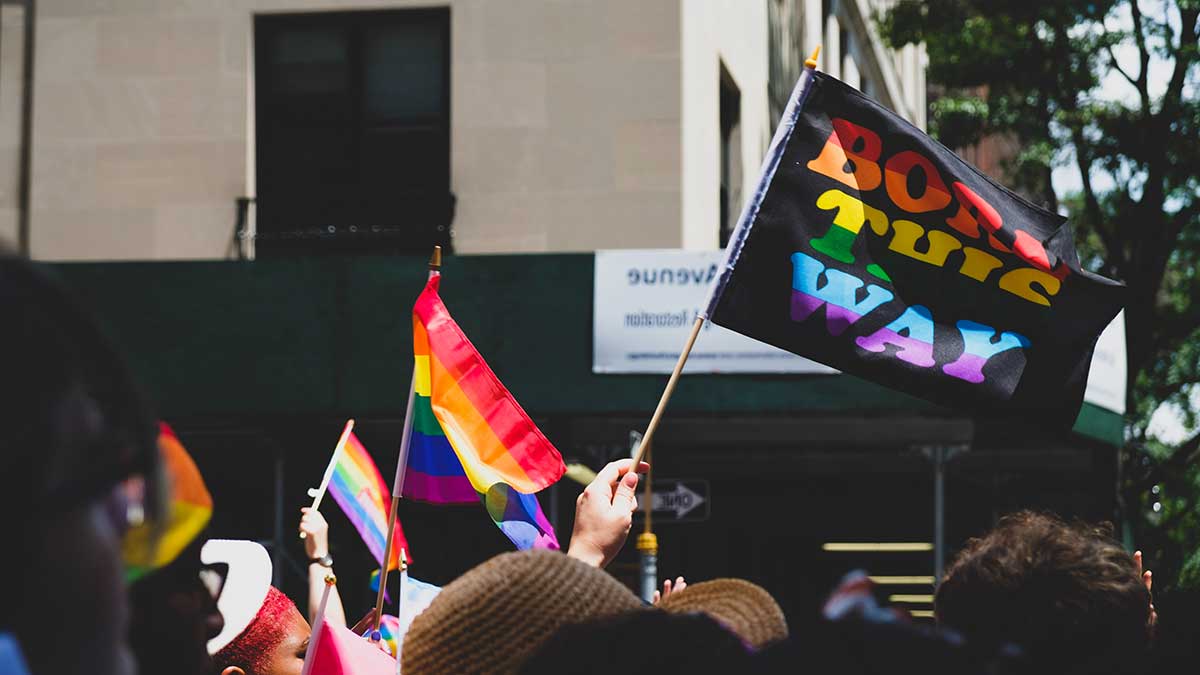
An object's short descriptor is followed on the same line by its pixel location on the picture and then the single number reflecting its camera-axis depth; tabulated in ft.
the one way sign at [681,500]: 42.32
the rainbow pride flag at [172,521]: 5.45
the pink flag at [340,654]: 14.05
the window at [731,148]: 52.19
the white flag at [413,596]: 16.33
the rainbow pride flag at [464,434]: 17.30
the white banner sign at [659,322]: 40.52
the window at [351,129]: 45.42
